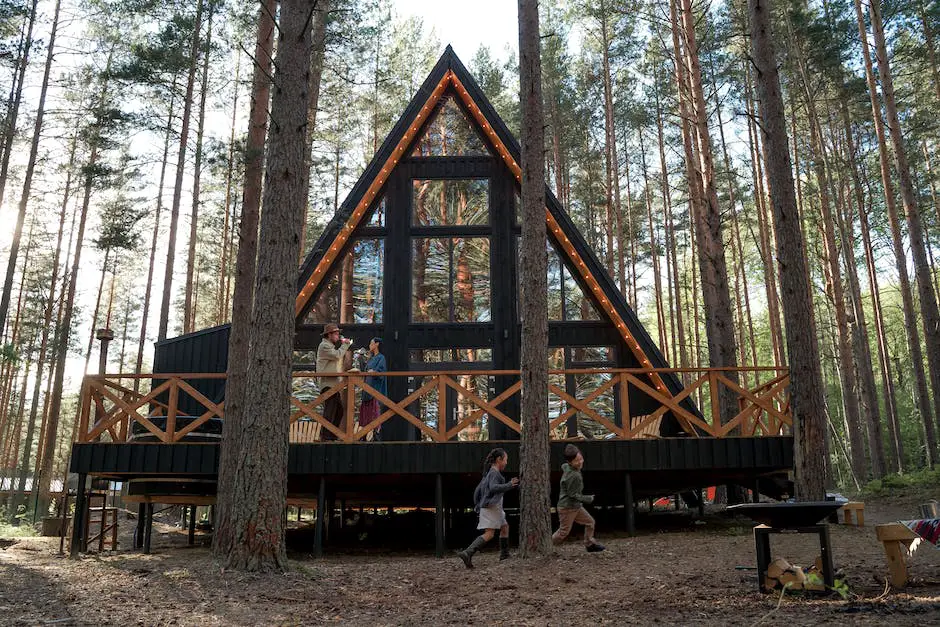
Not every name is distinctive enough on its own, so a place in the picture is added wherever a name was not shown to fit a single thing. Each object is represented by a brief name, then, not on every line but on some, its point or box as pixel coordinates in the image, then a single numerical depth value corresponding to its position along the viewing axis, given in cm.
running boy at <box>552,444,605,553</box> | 842
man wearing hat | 1109
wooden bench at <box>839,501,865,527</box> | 1013
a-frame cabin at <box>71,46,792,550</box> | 1245
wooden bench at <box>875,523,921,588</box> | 556
